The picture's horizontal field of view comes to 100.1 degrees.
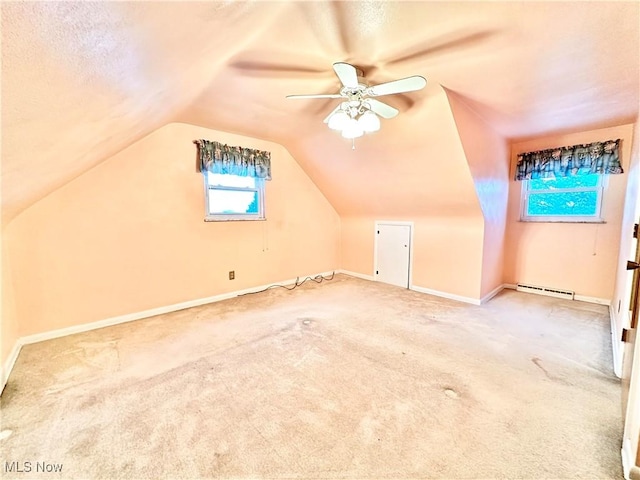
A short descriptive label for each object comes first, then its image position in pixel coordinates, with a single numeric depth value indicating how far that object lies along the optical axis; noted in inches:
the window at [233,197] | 138.6
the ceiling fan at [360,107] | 71.5
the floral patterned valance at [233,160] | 129.9
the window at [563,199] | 134.3
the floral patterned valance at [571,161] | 122.8
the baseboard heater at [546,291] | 141.9
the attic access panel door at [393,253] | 166.7
